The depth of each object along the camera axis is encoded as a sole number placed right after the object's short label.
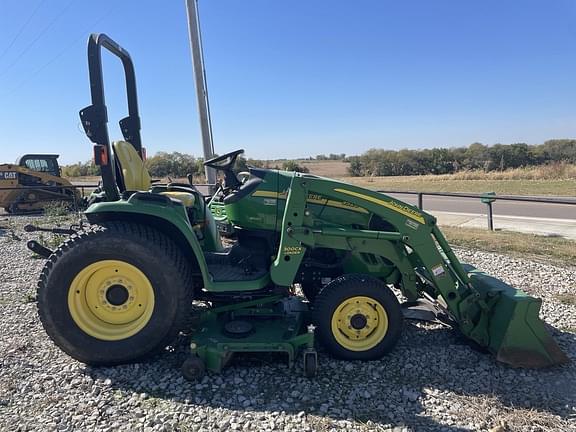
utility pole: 8.80
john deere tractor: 3.26
